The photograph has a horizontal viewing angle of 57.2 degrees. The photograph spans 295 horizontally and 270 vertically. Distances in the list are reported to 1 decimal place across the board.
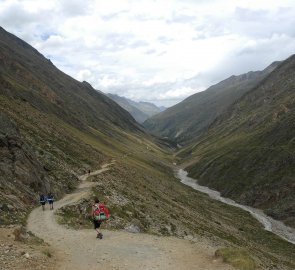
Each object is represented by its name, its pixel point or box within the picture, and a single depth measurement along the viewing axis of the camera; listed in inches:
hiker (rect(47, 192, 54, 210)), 1164.6
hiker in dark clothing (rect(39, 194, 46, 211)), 1154.4
